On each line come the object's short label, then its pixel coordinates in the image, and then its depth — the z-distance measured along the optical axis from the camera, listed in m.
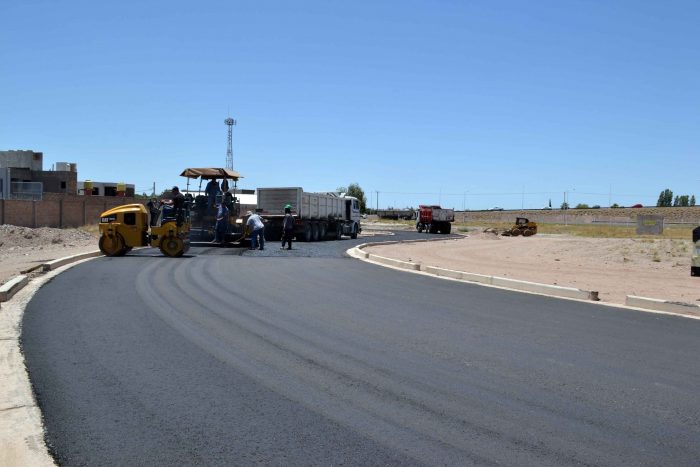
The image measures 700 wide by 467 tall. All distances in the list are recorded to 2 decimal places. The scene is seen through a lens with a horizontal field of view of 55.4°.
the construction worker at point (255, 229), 24.81
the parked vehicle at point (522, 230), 55.91
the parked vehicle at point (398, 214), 115.56
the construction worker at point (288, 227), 26.02
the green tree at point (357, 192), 151.00
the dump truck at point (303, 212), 34.34
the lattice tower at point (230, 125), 84.12
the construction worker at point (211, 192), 24.75
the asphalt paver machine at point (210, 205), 24.36
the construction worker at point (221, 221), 24.66
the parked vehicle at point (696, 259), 19.34
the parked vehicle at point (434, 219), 58.94
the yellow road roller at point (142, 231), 20.59
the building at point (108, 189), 76.00
